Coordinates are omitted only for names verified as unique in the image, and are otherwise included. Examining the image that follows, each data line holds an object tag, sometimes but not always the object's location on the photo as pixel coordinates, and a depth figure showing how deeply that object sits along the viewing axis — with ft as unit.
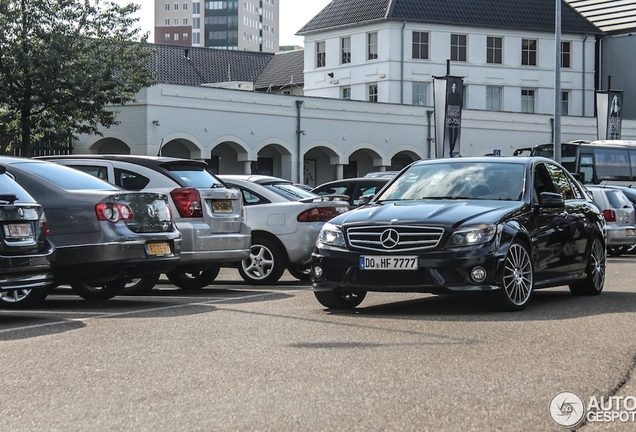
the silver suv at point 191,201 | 43.06
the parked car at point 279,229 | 49.03
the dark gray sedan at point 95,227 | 36.81
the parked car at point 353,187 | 60.75
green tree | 110.63
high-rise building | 623.77
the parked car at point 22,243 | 32.71
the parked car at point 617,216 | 80.48
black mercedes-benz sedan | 32.78
